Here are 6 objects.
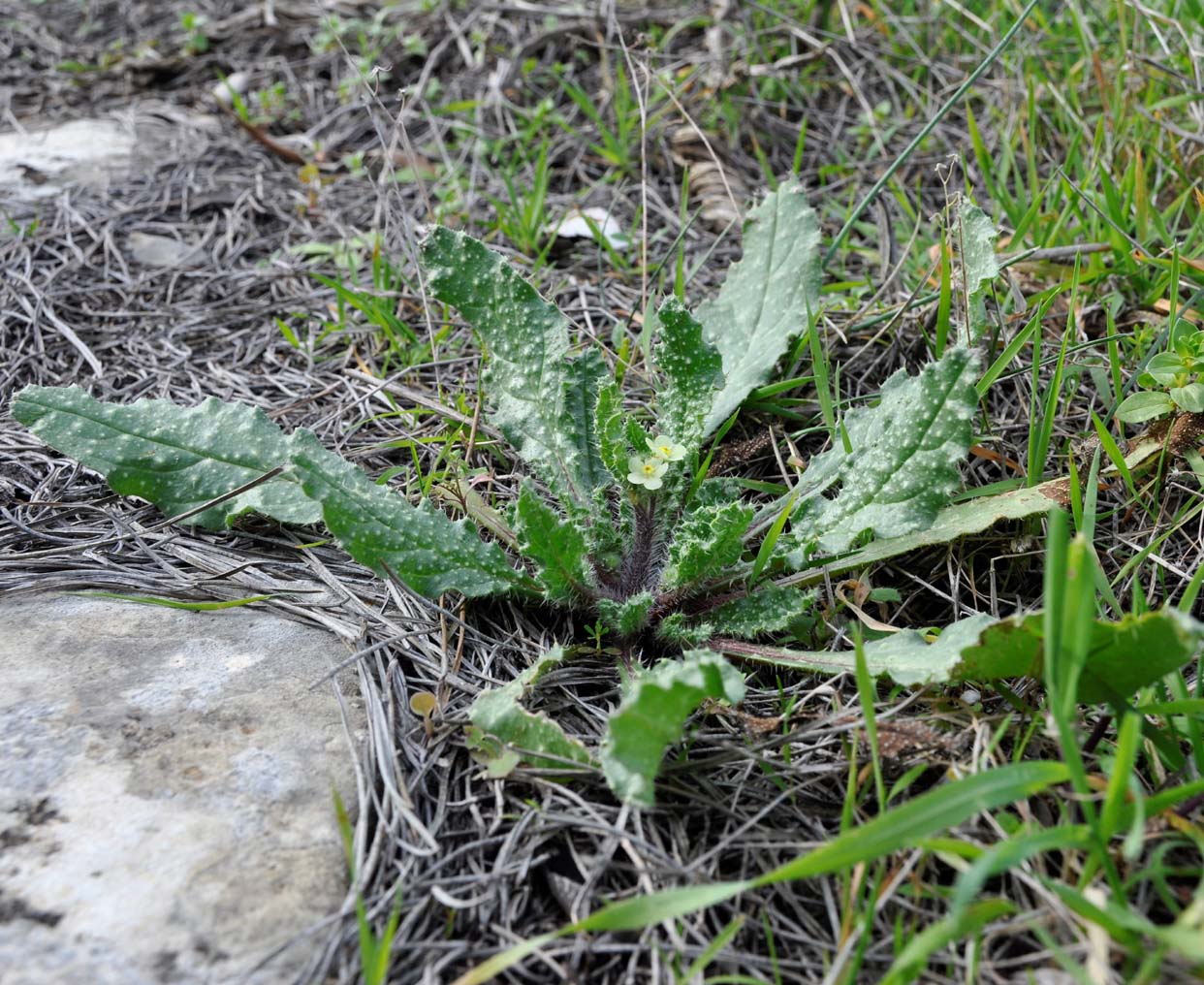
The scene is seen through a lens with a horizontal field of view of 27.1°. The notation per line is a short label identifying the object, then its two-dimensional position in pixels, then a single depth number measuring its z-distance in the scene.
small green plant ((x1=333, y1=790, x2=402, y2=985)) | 0.45
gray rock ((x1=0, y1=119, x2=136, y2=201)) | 0.67
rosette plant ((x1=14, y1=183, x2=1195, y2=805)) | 0.51
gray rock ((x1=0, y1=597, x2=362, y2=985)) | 0.46
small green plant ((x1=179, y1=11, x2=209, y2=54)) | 0.76
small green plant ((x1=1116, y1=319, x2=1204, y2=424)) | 0.53
